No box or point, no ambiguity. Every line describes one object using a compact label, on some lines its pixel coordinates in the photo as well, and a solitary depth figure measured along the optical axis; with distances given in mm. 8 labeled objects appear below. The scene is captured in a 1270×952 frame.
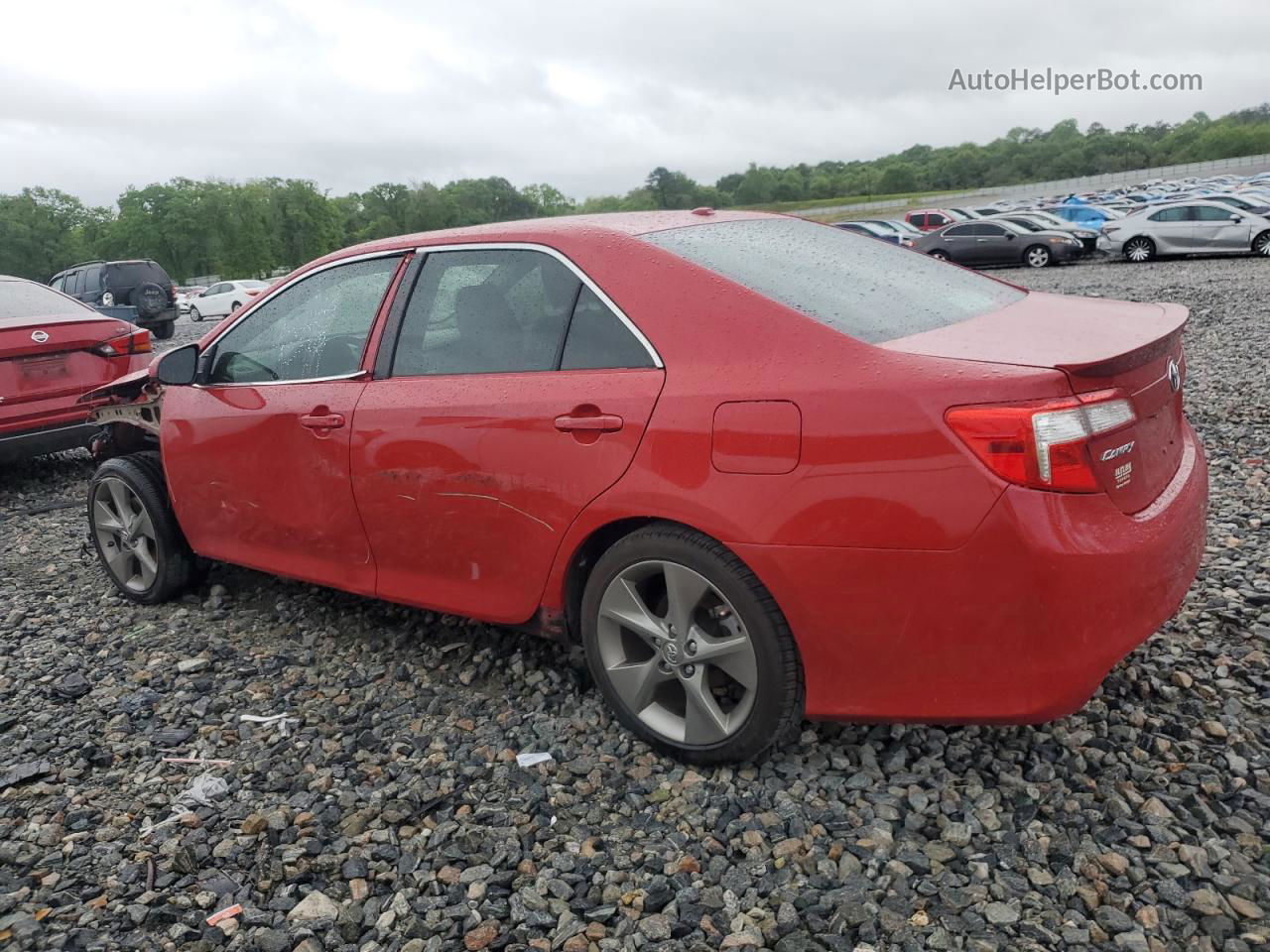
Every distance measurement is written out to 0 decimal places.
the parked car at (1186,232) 20438
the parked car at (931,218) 35781
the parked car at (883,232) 29764
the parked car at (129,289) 21422
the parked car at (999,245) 23672
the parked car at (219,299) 34875
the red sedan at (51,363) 6406
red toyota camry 2234
